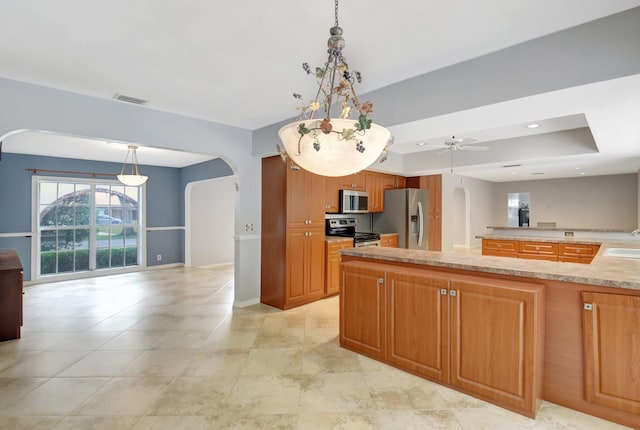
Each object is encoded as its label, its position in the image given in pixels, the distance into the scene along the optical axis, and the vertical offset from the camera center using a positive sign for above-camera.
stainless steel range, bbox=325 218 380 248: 5.20 -0.28
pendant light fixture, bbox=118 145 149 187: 5.48 +0.71
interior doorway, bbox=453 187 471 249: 9.54 -0.09
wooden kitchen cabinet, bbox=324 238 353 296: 4.67 -0.74
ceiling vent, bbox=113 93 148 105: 3.00 +1.15
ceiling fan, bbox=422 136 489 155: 4.49 +1.07
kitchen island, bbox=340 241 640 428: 1.89 -0.76
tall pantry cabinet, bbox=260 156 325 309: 4.14 -0.27
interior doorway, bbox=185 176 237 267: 7.44 -0.16
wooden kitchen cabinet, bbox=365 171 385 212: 5.98 +0.52
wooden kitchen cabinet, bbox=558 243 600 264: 4.27 -0.50
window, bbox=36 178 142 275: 5.92 -0.17
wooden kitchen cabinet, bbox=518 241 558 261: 4.60 -0.52
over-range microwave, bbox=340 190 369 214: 5.25 +0.25
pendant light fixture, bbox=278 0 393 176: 1.43 +0.37
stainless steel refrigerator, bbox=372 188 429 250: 6.09 -0.02
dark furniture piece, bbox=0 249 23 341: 3.17 -0.87
